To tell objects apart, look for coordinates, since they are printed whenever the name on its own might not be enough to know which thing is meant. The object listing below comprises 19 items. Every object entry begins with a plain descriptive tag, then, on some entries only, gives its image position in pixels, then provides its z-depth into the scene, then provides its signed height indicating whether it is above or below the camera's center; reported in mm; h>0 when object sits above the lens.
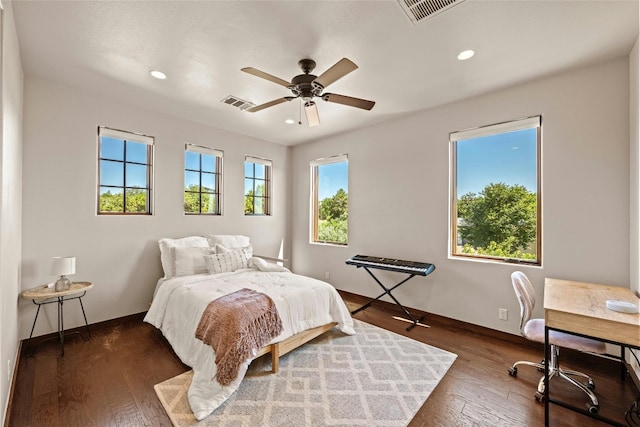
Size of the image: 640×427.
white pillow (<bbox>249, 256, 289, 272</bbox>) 3566 -684
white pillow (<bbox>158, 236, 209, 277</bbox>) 3402 -434
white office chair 1912 -902
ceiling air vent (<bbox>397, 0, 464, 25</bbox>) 1766 +1375
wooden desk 1515 -589
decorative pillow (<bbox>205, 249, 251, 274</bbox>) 3439 -623
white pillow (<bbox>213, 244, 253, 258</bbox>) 3653 -499
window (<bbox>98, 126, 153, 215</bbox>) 3342 +509
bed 2121 -866
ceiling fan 2031 +1049
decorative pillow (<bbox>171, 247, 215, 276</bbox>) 3361 -599
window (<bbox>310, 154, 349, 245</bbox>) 4723 +256
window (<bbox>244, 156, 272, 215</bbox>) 4820 +502
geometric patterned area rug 1835 -1351
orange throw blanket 2059 -938
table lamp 2660 -565
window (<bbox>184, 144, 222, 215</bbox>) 4074 +501
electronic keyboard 3284 -642
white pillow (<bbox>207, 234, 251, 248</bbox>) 3988 -406
